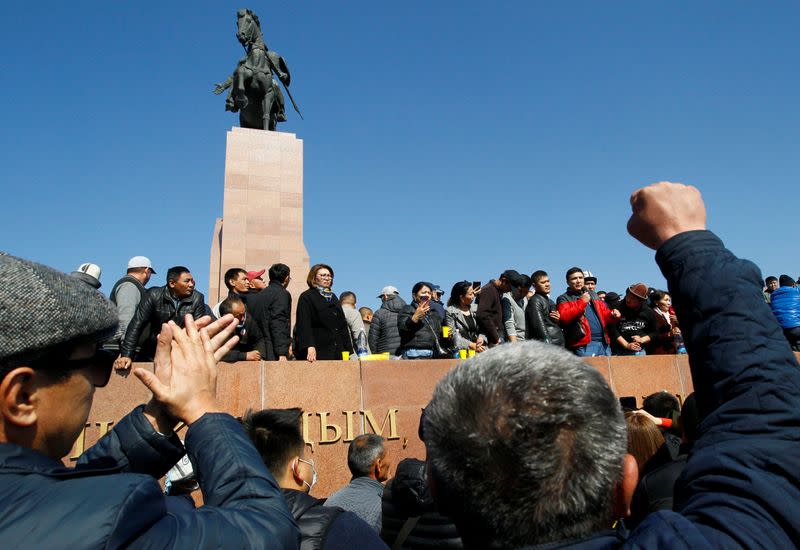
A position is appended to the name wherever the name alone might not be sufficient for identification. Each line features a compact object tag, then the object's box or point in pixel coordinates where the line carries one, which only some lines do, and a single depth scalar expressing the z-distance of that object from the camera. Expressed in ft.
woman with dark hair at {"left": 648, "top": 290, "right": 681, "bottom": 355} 30.76
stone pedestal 44.62
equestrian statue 51.44
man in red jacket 27.68
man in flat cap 3.35
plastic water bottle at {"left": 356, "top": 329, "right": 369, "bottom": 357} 28.94
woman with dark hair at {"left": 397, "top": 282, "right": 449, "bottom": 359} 26.25
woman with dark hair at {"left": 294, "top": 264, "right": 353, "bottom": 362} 24.36
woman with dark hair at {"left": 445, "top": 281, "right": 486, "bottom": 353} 28.27
